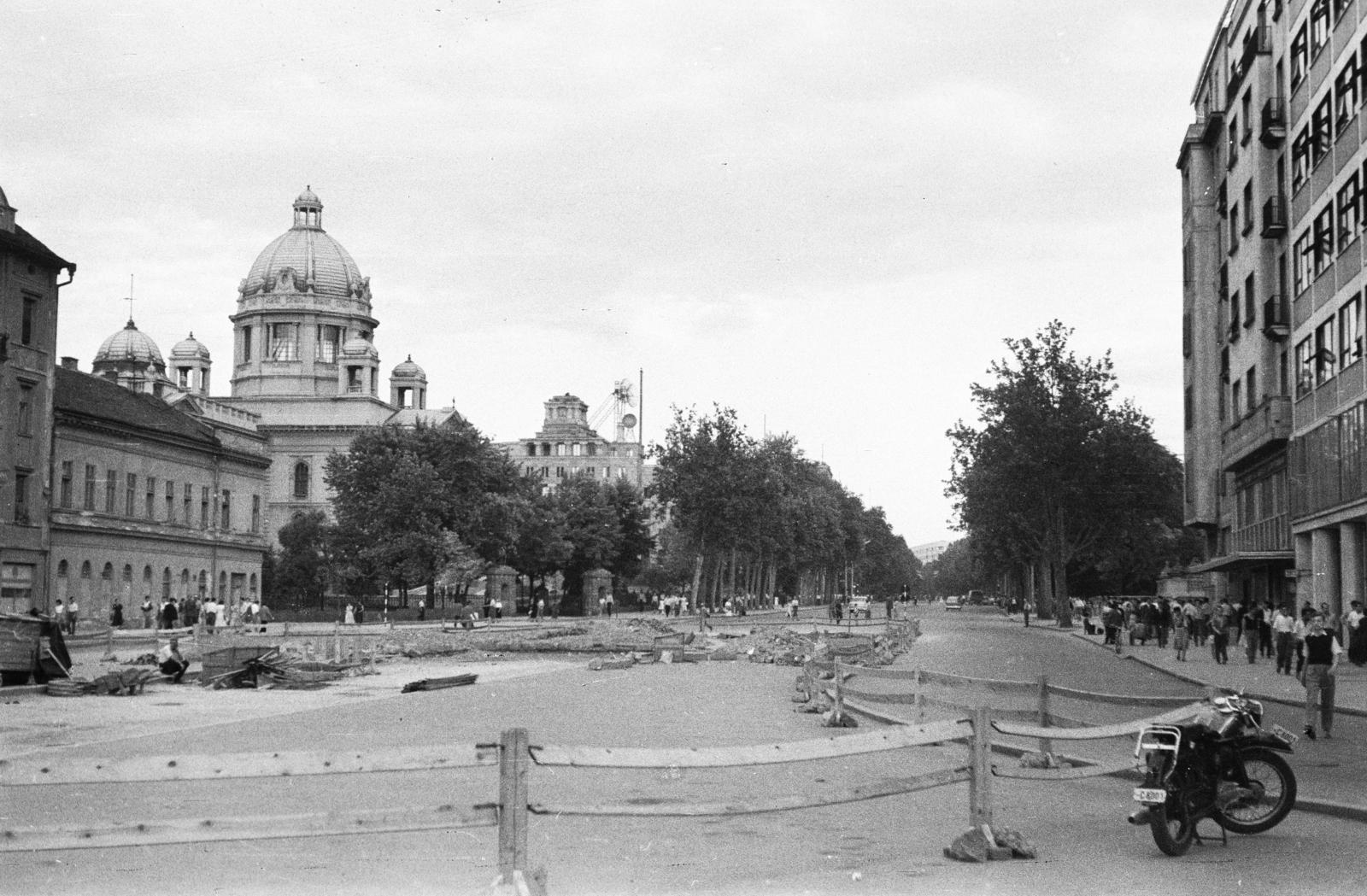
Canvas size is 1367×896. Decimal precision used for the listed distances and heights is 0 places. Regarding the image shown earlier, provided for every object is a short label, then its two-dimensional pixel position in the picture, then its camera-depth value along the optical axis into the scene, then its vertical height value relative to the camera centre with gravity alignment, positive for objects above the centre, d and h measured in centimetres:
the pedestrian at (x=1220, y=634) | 4022 -141
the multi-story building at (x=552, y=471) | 19556 +1254
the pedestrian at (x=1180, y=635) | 4194 -154
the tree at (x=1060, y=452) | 8056 +644
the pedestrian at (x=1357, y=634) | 3450 -120
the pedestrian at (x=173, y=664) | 3219 -198
